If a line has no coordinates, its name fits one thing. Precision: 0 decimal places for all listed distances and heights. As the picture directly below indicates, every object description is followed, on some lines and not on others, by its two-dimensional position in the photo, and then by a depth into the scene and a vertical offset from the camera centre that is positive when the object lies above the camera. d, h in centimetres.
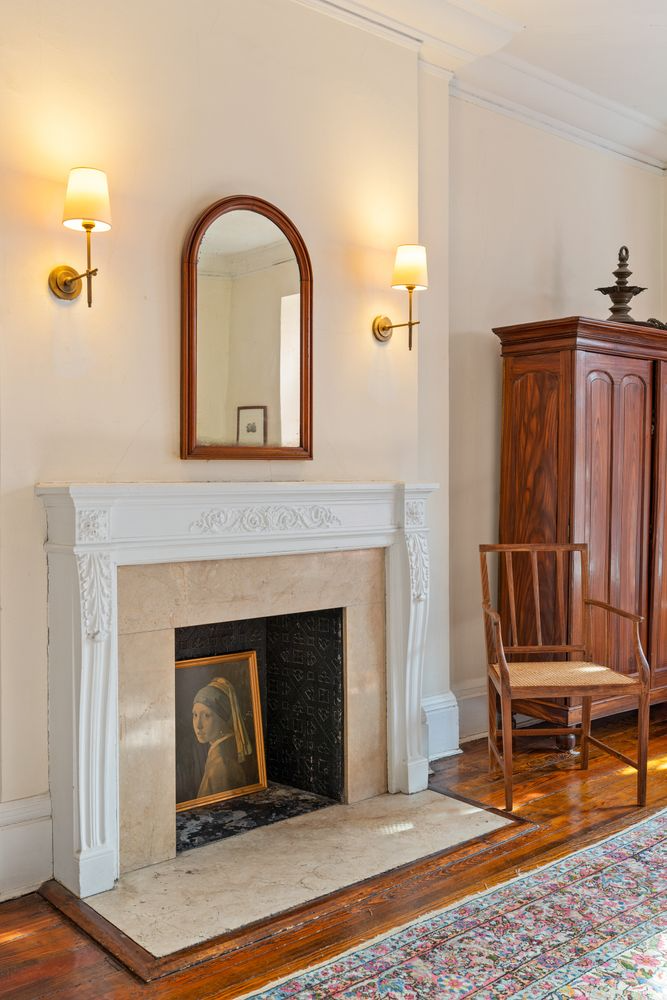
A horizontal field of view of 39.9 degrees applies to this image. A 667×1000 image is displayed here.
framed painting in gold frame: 335 -89
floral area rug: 221 -119
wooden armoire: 402 +15
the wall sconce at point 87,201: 260 +82
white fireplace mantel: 266 -27
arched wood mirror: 303 +54
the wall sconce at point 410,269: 350 +85
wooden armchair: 340 -66
